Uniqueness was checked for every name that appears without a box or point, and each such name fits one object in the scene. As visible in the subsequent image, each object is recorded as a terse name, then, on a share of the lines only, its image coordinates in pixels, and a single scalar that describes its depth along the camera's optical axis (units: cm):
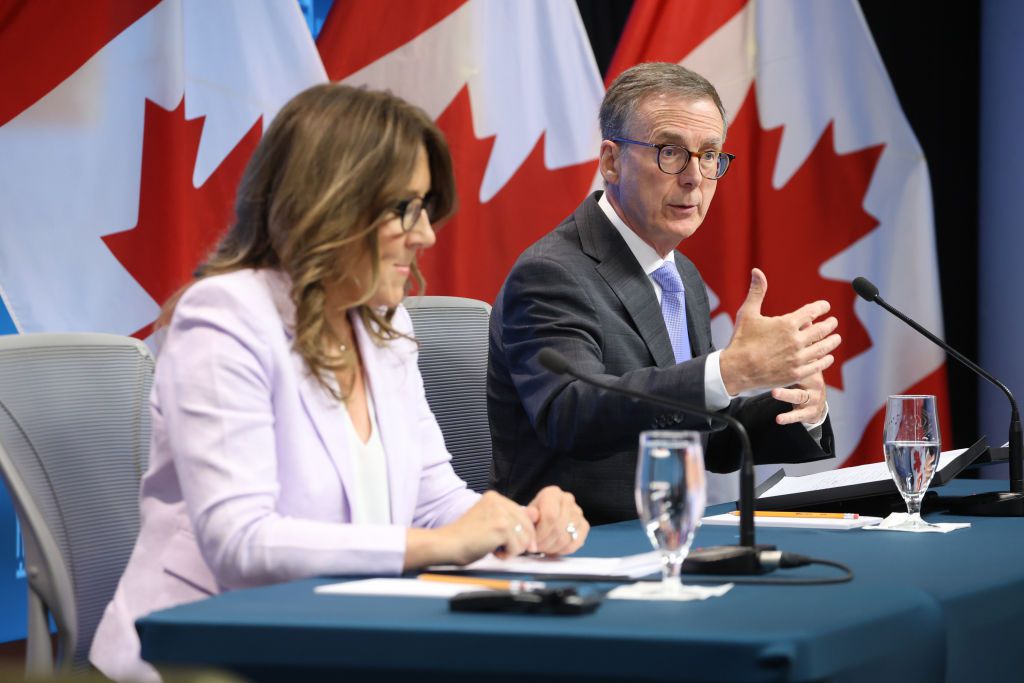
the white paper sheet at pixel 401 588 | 607
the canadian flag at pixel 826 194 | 1060
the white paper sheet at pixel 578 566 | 620
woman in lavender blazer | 624
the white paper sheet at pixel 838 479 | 689
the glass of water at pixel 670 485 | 602
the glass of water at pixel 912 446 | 657
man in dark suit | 683
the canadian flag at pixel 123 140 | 763
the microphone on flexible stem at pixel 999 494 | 680
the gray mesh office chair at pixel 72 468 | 651
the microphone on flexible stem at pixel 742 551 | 618
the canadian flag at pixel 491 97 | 895
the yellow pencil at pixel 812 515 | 670
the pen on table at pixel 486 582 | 612
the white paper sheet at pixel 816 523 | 665
